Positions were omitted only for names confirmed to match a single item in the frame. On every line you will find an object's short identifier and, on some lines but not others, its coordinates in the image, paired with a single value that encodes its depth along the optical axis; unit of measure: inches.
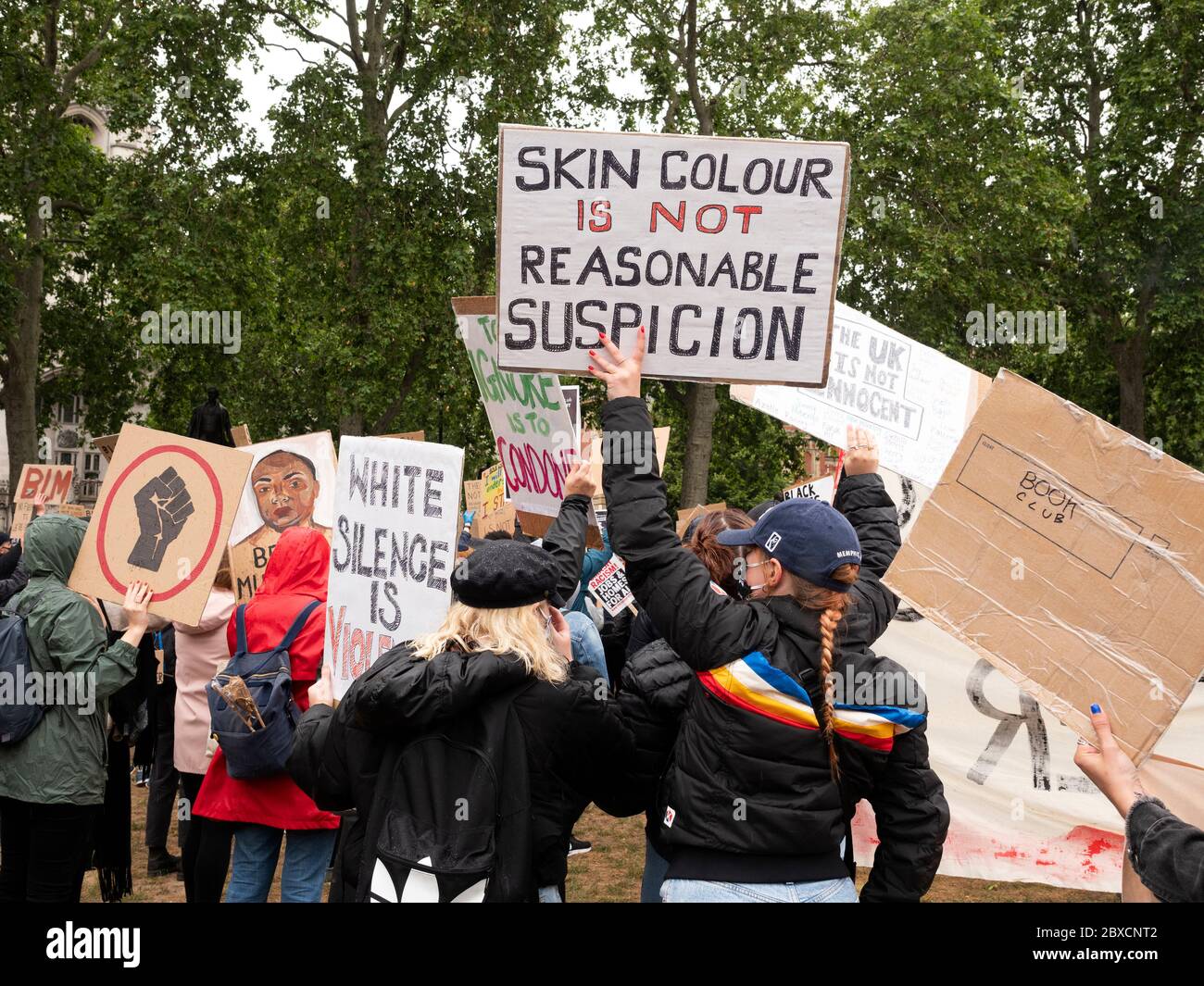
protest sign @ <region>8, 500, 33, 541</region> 405.4
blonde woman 102.1
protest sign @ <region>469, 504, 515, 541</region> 314.5
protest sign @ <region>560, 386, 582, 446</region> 234.2
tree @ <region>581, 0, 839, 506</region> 820.6
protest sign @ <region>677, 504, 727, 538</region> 245.4
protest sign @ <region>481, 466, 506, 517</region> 337.4
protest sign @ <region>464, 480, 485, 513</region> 432.5
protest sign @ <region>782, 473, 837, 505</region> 244.5
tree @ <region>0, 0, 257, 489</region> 732.7
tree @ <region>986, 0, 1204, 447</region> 772.6
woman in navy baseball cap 102.9
